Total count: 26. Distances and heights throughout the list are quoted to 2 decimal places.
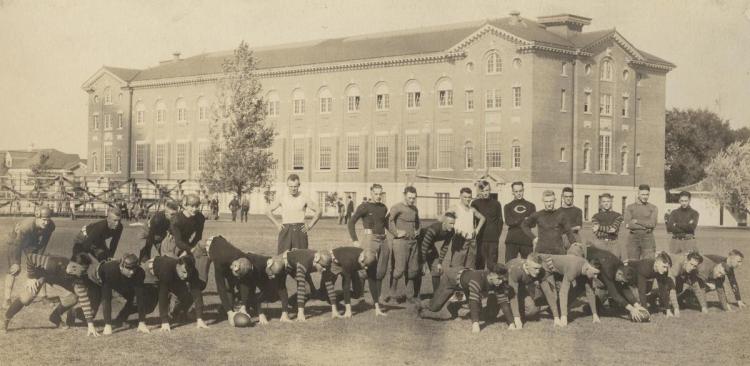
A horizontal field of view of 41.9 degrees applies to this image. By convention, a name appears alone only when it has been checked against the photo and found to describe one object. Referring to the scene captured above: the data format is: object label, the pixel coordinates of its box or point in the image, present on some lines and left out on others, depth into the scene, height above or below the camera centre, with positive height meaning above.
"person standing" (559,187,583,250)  16.52 -0.45
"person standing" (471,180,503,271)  17.27 -0.76
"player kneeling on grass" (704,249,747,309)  16.64 -1.23
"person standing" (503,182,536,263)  17.27 -0.67
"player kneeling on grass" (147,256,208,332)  14.01 -1.44
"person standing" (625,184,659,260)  18.25 -0.69
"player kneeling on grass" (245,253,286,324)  14.66 -1.46
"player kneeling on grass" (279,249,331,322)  14.88 -1.28
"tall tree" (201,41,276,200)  61.16 +3.01
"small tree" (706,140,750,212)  69.31 +1.01
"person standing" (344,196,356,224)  60.71 -1.59
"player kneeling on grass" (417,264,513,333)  14.46 -1.53
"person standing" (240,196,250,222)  59.24 -1.48
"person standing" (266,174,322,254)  17.00 -0.65
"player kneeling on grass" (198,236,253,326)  14.30 -1.26
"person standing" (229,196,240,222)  59.00 -1.46
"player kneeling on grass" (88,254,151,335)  13.70 -1.44
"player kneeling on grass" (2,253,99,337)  13.58 -1.43
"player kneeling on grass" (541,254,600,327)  15.11 -1.34
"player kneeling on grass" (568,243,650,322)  15.46 -1.43
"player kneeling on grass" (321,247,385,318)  15.32 -1.34
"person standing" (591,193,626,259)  17.97 -0.71
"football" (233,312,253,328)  14.30 -2.02
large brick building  67.06 +5.78
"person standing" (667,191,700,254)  18.33 -0.66
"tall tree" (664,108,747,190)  96.31 +4.96
